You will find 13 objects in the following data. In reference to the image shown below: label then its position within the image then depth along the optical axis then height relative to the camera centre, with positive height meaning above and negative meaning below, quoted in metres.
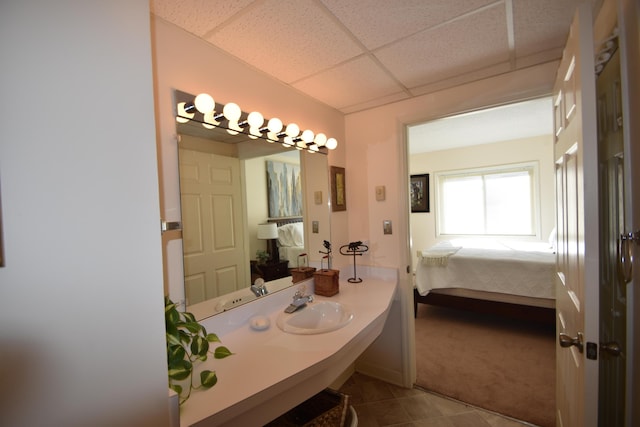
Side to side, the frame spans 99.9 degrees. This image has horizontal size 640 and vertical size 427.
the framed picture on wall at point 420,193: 5.06 +0.23
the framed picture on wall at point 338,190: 2.09 +0.15
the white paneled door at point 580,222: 0.82 -0.08
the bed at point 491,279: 2.69 -0.84
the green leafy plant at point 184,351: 0.79 -0.44
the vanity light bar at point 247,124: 1.18 +0.47
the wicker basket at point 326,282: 1.80 -0.50
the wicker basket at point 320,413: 1.31 -1.03
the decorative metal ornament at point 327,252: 2.00 -0.33
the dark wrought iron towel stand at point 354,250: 2.10 -0.34
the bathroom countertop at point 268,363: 0.80 -0.57
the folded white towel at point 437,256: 3.16 -0.63
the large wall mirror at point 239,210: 1.21 +0.01
